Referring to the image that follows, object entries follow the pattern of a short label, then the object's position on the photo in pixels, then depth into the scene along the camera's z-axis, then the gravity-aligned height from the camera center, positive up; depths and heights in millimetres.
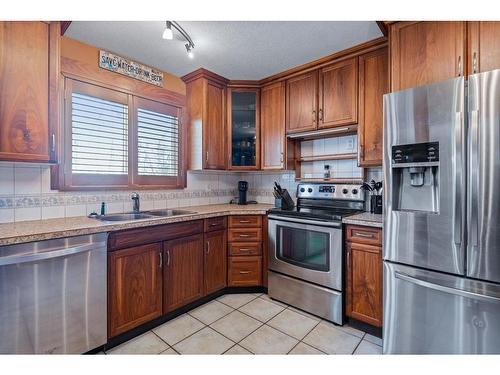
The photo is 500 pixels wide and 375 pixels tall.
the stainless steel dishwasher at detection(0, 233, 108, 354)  1368 -660
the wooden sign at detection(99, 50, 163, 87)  2275 +1127
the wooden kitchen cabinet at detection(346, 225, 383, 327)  1905 -697
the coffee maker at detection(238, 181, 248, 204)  3182 -80
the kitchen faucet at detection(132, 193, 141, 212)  2396 -167
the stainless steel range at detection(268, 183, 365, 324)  2098 -600
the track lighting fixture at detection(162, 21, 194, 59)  1744 +1154
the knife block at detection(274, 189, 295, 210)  2781 -193
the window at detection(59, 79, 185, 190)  2121 +422
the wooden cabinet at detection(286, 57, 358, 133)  2334 +872
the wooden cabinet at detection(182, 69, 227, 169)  2803 +757
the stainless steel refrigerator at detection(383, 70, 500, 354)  1324 -188
